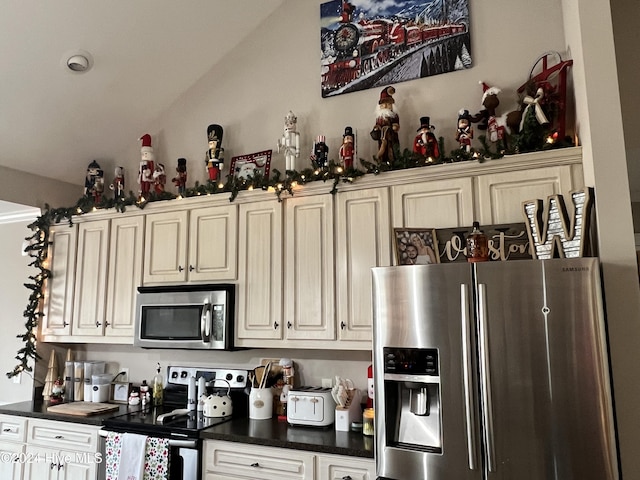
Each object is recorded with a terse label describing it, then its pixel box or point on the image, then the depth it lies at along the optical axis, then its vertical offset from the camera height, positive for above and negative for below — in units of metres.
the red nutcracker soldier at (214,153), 3.57 +1.19
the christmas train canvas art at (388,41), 3.19 +1.83
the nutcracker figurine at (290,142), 3.35 +1.18
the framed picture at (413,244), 2.60 +0.37
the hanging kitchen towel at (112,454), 3.01 -0.80
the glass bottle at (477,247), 2.27 +0.31
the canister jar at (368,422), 2.73 -0.57
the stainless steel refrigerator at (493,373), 1.86 -0.23
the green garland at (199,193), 2.86 +0.85
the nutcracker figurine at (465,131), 2.87 +1.06
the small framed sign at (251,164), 3.57 +1.11
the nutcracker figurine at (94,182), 4.03 +1.13
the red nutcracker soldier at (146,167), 3.84 +1.18
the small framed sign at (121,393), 3.83 -0.55
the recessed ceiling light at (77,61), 3.35 +1.75
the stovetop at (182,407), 2.95 -0.61
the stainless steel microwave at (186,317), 3.22 +0.02
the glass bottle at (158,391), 3.66 -0.51
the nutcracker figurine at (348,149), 3.11 +1.04
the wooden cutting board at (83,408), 3.37 -0.60
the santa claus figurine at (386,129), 3.02 +1.14
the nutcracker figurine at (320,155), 3.22 +1.04
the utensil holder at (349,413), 2.88 -0.55
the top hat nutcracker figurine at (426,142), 2.87 +1.01
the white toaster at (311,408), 2.94 -0.53
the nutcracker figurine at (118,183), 3.99 +1.10
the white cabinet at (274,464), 2.52 -0.76
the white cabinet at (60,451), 3.23 -0.85
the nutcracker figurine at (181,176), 3.72 +1.07
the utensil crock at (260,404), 3.17 -0.54
